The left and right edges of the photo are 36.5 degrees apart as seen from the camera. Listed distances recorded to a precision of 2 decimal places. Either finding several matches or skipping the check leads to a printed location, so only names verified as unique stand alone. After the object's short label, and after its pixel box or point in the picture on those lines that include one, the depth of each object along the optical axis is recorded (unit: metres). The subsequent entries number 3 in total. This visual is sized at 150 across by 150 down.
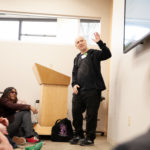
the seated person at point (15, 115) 2.76
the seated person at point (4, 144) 1.30
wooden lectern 3.07
